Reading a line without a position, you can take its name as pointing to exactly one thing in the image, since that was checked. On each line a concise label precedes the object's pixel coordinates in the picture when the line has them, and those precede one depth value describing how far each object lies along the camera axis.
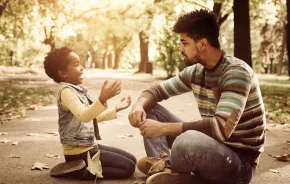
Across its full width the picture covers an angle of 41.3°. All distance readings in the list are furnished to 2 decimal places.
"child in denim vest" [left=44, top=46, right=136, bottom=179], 3.87
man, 3.05
